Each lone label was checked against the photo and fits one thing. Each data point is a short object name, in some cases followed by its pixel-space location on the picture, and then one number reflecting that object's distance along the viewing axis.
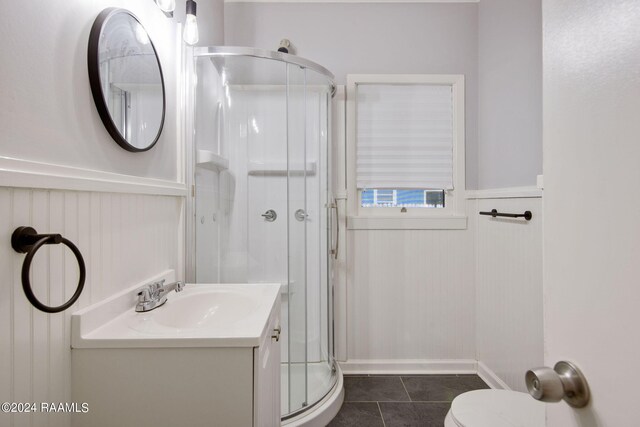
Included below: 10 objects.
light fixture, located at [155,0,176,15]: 1.19
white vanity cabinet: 0.75
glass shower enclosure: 1.60
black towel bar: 1.59
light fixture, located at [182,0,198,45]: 1.33
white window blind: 2.17
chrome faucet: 1.02
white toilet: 1.08
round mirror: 0.88
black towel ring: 0.59
